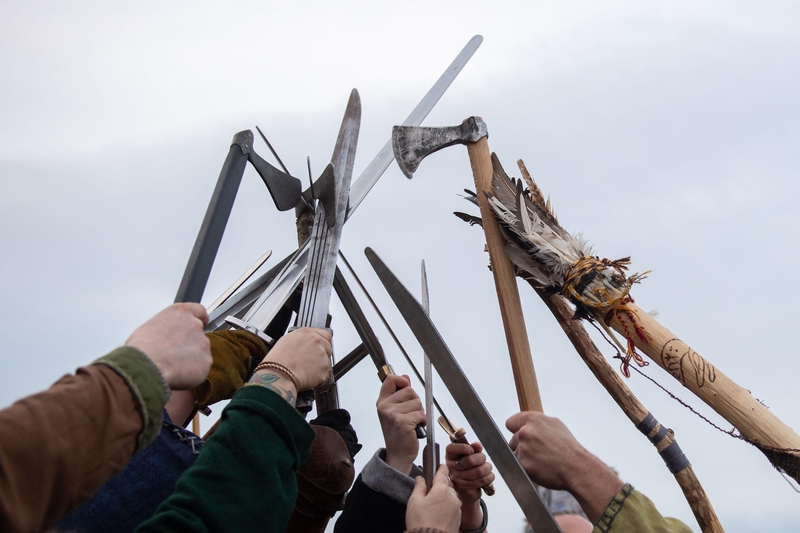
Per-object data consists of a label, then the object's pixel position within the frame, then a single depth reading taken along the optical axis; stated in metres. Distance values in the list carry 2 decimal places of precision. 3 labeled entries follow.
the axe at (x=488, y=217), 2.03
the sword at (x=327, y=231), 1.81
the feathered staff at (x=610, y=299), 1.64
